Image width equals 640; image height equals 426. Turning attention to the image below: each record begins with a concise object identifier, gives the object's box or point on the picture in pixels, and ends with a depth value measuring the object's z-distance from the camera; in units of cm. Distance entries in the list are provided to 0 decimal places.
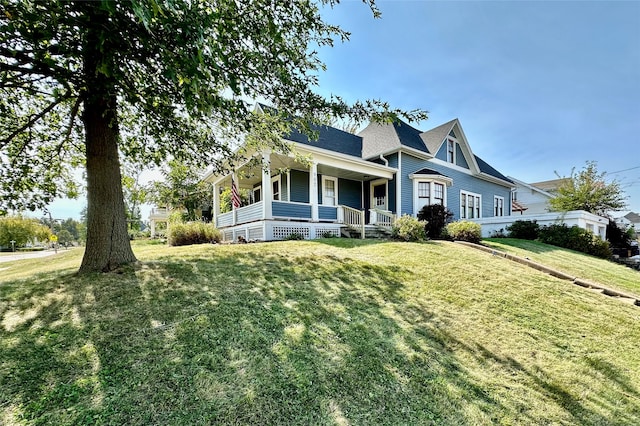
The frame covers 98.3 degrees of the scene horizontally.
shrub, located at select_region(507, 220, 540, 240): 1438
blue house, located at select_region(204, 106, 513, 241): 1124
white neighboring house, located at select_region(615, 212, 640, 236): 5769
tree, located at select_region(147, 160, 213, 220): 2344
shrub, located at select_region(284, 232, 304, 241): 1044
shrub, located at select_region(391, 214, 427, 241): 971
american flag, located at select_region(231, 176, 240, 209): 1259
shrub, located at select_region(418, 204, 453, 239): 1138
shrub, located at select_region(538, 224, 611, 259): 1245
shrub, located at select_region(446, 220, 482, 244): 1059
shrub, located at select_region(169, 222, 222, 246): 1134
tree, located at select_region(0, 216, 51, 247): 3849
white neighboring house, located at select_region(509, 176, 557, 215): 2937
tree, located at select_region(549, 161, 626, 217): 1944
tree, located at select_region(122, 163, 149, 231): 968
